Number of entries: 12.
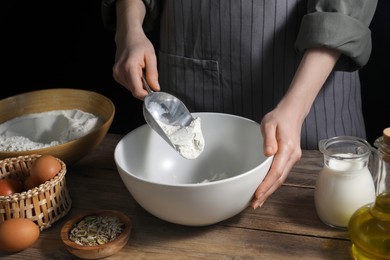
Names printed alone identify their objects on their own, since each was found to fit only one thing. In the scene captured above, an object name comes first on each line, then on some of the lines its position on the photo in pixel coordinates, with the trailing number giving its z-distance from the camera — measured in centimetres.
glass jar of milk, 130
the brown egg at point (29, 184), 136
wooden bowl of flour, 147
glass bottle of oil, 120
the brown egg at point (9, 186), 135
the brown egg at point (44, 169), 135
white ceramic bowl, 127
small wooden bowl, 127
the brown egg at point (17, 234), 128
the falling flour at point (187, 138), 140
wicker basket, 132
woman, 146
